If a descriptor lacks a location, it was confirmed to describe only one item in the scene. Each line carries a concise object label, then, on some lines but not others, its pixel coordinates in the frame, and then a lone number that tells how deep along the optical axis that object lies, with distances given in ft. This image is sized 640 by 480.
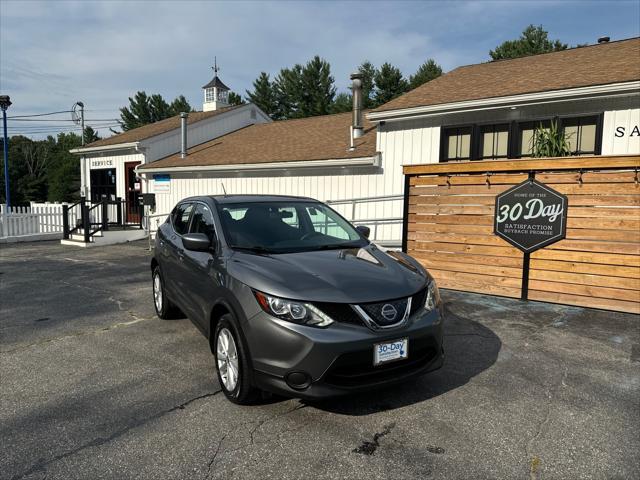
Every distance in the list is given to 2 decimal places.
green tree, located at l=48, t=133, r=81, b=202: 180.75
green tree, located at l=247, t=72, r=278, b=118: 164.45
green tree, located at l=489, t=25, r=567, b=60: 126.21
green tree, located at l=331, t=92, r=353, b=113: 139.19
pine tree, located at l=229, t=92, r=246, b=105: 171.10
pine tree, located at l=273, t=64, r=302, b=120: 156.04
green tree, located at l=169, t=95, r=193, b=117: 193.06
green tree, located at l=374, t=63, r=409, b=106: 134.82
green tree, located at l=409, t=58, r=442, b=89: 133.90
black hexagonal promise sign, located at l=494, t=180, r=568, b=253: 21.06
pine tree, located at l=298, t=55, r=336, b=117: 153.99
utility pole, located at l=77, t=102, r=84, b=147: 107.84
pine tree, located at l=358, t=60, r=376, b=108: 133.49
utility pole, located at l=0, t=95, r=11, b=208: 68.02
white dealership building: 28.50
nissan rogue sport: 10.07
